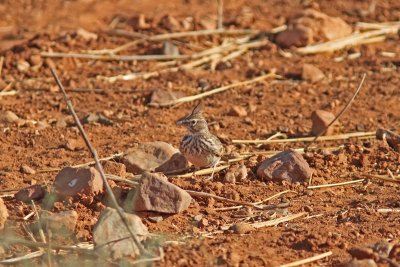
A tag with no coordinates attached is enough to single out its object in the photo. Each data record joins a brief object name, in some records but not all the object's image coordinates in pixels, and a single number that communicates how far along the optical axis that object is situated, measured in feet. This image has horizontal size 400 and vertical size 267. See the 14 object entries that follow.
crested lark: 53.52
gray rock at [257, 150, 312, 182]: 52.80
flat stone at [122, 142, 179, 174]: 54.39
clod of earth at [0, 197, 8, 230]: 44.57
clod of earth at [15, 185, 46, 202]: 47.93
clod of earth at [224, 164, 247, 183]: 52.90
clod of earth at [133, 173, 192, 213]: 45.85
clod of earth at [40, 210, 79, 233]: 43.61
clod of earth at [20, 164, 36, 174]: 53.98
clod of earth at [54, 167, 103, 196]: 47.16
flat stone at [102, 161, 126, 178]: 51.31
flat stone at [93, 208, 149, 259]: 40.98
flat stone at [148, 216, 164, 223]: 45.98
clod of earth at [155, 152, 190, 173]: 55.21
